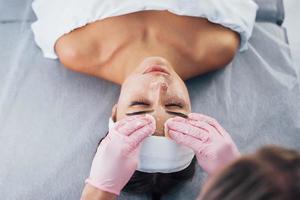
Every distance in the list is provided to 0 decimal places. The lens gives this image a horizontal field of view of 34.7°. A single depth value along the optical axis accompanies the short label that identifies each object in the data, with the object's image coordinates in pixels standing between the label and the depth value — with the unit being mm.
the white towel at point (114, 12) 1479
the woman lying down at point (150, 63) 1161
